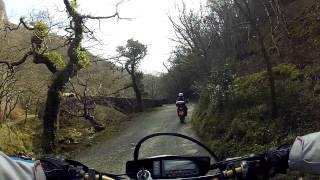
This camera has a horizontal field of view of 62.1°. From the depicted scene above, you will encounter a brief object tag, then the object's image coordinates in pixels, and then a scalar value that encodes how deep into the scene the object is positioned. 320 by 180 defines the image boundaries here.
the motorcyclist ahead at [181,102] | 11.30
